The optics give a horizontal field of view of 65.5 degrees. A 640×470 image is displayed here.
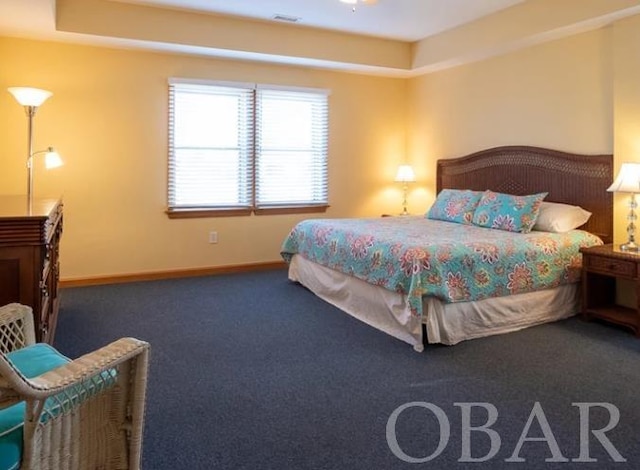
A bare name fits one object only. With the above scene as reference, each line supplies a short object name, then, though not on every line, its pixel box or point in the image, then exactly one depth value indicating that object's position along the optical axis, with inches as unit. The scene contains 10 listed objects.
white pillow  164.7
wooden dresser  89.6
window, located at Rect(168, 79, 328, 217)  211.8
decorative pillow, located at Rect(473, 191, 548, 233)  165.6
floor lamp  138.4
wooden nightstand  138.3
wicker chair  51.1
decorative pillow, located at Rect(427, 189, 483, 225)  188.7
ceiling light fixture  168.6
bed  130.8
